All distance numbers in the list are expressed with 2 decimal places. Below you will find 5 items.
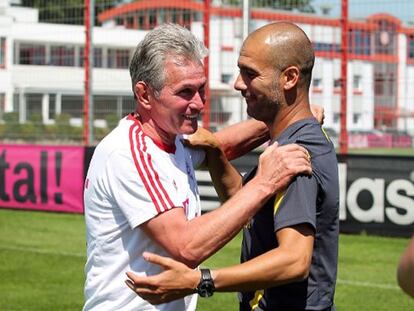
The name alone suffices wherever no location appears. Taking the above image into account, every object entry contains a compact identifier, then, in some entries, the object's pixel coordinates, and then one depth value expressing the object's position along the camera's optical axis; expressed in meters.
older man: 3.61
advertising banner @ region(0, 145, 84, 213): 15.21
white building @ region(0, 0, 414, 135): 14.00
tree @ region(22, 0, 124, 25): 16.12
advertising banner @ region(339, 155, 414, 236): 12.37
